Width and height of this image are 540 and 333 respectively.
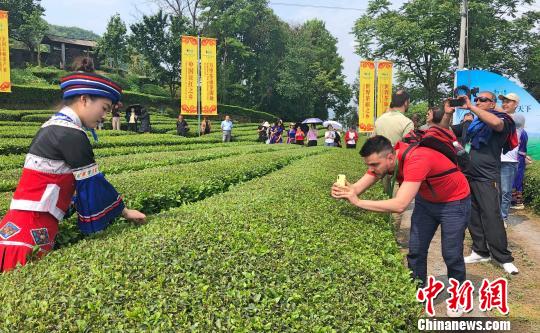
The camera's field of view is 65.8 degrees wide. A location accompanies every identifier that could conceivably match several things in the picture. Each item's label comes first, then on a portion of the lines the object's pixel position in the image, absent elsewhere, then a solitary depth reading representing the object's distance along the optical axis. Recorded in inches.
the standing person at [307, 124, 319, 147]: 790.5
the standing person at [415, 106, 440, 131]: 178.8
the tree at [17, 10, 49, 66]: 1599.4
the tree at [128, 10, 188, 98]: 1562.5
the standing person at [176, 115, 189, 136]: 852.0
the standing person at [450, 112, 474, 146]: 245.5
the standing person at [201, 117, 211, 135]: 941.9
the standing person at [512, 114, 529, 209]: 276.2
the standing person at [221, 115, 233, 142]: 821.2
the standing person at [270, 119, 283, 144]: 858.1
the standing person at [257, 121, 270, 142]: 914.7
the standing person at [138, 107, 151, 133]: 888.9
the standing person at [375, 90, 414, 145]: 235.1
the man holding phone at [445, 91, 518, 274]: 192.7
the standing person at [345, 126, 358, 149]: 722.2
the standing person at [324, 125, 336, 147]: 714.8
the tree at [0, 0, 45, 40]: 1695.4
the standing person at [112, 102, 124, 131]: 880.4
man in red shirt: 124.3
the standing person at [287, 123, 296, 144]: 894.0
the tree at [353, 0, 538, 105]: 1250.6
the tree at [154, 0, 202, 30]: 1727.4
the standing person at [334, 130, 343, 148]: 732.0
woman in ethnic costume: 99.3
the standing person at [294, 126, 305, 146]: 839.1
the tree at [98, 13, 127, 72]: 1694.1
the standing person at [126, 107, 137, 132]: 920.9
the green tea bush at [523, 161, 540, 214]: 343.9
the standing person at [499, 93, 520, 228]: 264.7
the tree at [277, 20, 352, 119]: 1854.1
